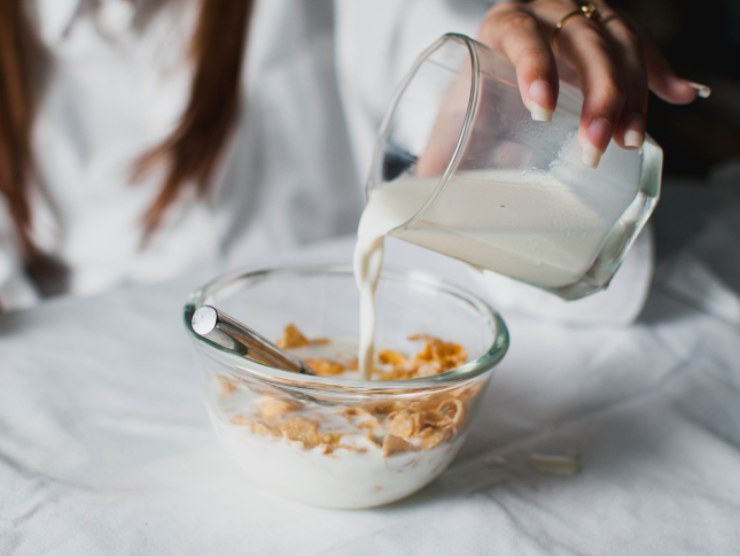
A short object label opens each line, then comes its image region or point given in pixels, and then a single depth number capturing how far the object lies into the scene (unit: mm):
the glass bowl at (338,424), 432
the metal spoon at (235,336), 449
